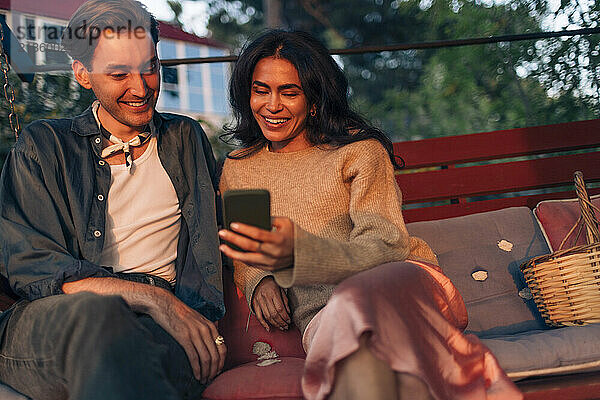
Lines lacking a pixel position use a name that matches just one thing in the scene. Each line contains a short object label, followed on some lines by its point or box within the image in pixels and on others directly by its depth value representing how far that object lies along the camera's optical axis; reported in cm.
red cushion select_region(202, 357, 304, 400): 192
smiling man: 188
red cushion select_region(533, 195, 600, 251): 280
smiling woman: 159
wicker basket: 231
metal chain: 243
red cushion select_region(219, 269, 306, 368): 236
